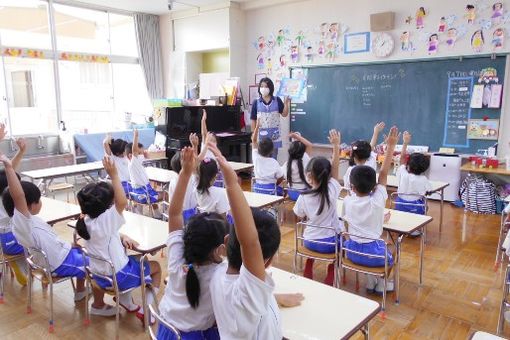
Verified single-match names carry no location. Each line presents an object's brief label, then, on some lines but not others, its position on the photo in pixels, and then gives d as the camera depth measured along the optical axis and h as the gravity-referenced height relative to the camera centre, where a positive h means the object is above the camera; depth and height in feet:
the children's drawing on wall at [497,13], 15.60 +3.47
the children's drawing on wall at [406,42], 17.80 +2.71
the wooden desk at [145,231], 7.70 -2.60
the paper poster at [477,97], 16.24 +0.29
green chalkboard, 16.79 +0.19
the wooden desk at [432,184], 12.72 -2.55
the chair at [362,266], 8.05 -3.27
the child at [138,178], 13.34 -2.39
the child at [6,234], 9.15 -2.86
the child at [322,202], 9.04 -2.19
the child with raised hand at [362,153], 11.78 -1.38
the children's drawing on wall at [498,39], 15.64 +2.50
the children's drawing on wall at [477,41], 16.11 +2.49
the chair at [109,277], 7.16 -3.12
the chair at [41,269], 7.81 -3.19
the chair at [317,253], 8.77 -3.25
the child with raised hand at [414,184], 12.51 -2.42
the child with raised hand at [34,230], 7.72 -2.39
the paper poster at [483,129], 16.29 -0.98
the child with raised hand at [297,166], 13.03 -2.01
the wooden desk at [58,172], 14.87 -2.51
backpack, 16.15 -3.60
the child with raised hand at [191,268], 4.54 -1.84
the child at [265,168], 13.96 -2.15
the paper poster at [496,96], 15.85 +0.32
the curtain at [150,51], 25.26 +3.37
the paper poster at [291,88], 21.66 +0.90
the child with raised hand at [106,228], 7.38 -2.22
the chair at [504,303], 6.97 -3.36
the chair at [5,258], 9.17 -3.41
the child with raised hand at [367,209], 8.32 -2.15
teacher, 19.34 -0.29
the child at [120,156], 13.82 -1.76
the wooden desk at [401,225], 8.66 -2.61
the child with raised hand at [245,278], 3.68 -1.63
